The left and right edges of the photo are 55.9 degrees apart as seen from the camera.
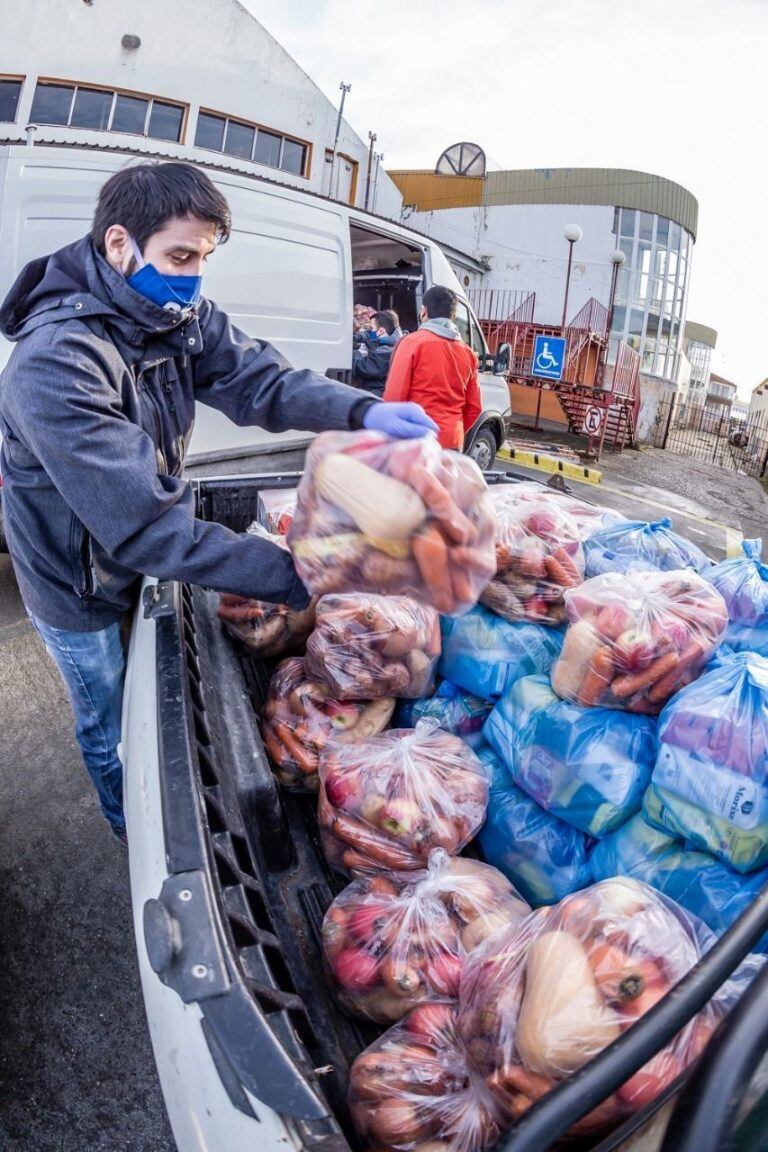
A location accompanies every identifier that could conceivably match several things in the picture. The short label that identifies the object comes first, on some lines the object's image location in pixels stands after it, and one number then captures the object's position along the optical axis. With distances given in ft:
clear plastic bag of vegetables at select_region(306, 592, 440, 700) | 6.72
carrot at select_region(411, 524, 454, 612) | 4.17
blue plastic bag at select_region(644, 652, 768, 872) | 4.76
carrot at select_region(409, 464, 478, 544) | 4.18
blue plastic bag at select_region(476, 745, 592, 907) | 5.72
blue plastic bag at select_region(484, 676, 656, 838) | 5.53
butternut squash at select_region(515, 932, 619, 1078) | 3.56
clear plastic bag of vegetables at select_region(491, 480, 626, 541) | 7.96
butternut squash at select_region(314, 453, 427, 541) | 4.14
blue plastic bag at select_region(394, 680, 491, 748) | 7.11
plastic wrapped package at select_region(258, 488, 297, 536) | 7.93
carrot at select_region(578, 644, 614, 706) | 5.86
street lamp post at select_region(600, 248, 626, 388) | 52.86
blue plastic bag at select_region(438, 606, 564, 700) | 6.91
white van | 12.55
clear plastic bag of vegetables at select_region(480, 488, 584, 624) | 7.04
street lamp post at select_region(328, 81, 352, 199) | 54.08
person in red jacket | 15.35
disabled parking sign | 47.78
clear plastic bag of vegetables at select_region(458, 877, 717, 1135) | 3.56
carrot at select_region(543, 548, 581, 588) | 7.11
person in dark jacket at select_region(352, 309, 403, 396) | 21.61
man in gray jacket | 5.01
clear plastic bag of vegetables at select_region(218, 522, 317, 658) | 7.40
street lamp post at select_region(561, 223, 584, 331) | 51.12
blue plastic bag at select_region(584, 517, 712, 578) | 7.55
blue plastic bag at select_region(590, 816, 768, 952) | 4.76
